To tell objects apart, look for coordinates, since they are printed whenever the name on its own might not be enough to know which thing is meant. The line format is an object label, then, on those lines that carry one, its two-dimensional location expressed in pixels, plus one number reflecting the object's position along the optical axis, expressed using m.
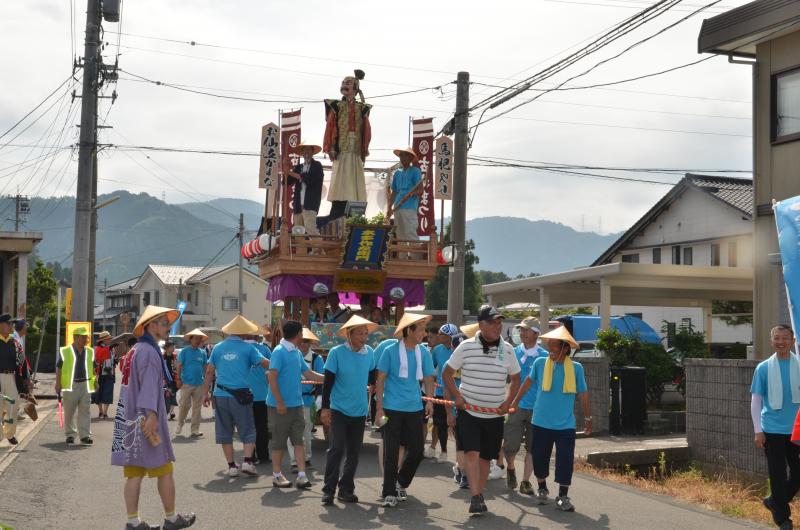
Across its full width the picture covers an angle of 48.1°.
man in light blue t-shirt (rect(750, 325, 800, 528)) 8.23
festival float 16.42
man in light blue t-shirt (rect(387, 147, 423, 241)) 17.69
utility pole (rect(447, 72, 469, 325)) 18.78
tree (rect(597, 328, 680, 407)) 17.75
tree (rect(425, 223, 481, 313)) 58.62
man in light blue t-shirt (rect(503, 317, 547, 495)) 10.62
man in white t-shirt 8.84
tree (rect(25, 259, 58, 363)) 48.88
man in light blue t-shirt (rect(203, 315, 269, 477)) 11.38
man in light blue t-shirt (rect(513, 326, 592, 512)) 9.45
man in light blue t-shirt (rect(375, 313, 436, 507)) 9.23
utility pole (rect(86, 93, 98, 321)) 28.70
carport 19.64
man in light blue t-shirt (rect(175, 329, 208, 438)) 16.58
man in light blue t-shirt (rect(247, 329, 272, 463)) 12.30
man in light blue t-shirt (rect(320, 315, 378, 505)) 9.42
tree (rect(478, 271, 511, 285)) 137.00
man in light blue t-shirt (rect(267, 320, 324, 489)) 10.27
